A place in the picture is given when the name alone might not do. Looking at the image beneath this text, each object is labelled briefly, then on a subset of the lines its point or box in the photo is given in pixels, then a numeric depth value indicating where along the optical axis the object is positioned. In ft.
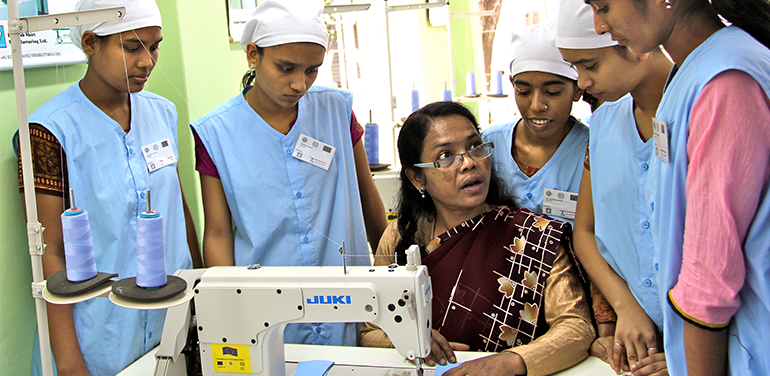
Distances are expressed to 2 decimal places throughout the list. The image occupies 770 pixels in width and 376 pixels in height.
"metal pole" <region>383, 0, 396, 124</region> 11.61
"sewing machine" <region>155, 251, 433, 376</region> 4.09
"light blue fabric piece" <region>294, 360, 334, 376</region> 4.71
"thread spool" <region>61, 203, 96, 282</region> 3.59
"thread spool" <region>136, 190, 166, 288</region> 3.42
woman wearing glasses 4.74
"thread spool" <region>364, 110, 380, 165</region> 11.18
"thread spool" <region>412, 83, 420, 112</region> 15.19
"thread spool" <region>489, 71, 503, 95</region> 18.30
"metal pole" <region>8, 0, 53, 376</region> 3.56
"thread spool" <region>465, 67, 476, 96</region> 18.41
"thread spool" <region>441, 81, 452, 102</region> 15.17
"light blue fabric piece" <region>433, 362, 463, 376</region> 4.60
